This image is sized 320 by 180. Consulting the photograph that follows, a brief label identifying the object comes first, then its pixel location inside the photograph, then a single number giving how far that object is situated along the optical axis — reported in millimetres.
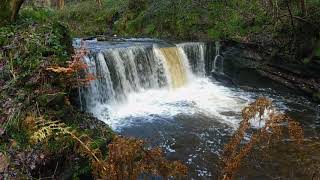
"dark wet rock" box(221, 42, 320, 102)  7267
